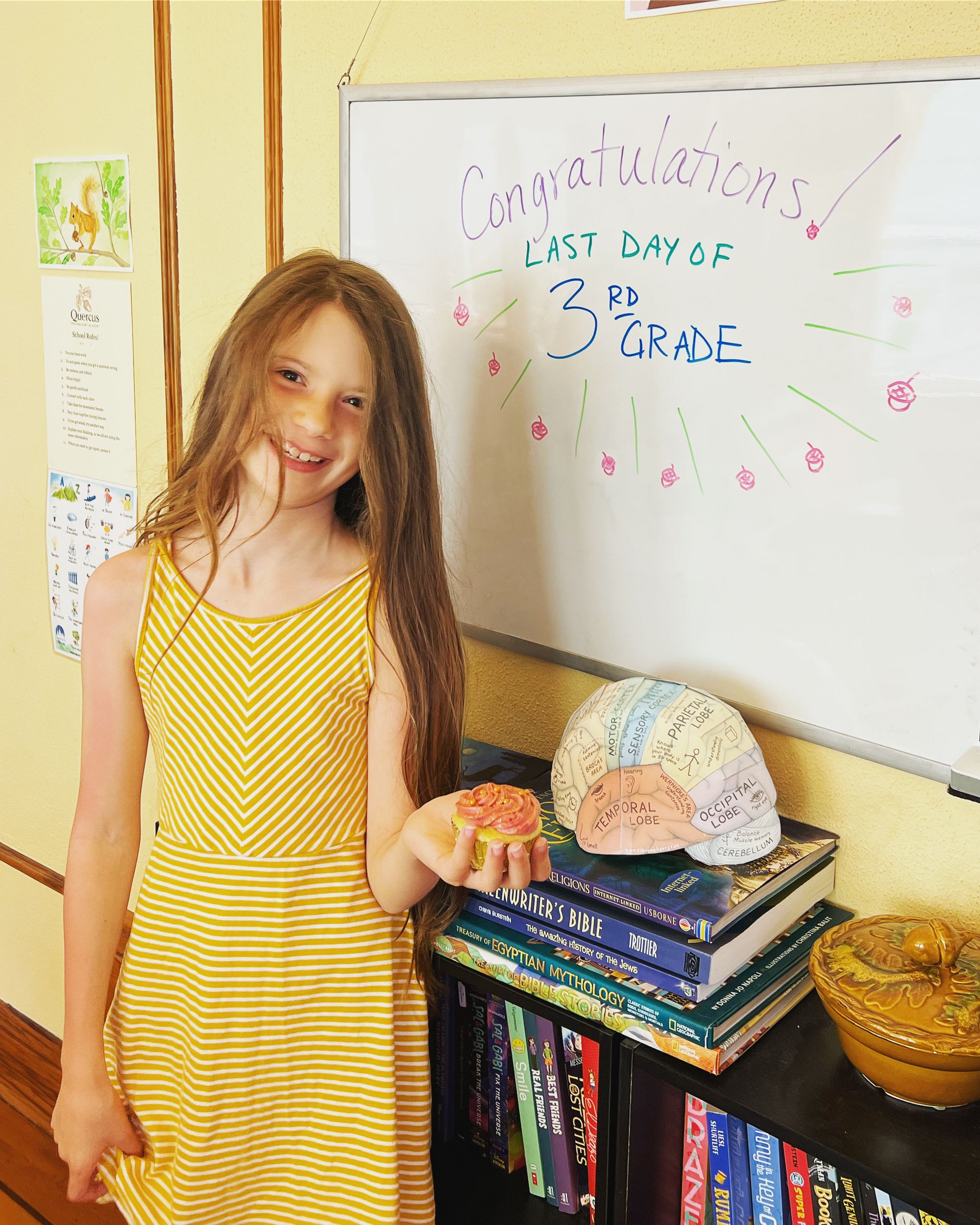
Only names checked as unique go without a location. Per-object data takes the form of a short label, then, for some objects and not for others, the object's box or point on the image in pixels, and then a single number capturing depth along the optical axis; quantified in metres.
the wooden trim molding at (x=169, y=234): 1.58
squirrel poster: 1.71
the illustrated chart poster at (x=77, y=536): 1.83
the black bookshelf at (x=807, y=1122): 0.81
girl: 1.09
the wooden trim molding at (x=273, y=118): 1.43
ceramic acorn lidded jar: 0.81
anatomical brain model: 1.00
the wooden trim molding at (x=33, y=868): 2.08
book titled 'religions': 0.94
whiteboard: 0.95
